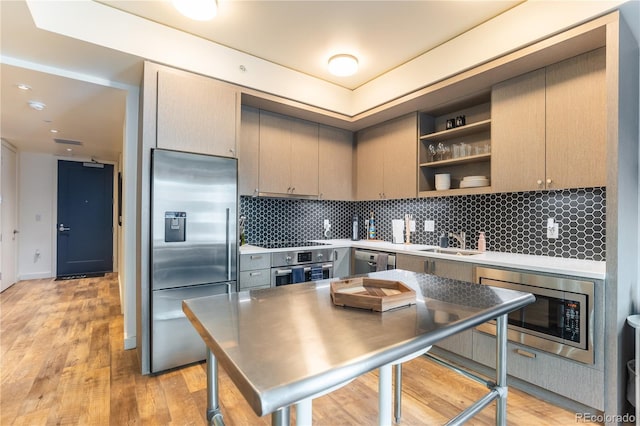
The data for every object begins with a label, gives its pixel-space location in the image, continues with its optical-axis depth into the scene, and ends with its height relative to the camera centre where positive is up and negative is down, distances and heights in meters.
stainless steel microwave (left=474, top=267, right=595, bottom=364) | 1.93 -0.68
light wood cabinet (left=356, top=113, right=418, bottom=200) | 3.42 +0.66
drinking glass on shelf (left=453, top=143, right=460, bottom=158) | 3.14 +0.66
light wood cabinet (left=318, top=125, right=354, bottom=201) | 3.89 +0.66
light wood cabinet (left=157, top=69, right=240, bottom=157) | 2.50 +0.86
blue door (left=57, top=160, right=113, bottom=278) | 6.08 -0.14
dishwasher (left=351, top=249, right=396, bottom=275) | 3.16 -0.52
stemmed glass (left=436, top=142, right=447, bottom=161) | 3.31 +0.71
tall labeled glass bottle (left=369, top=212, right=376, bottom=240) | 4.15 -0.24
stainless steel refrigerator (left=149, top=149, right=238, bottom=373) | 2.44 -0.25
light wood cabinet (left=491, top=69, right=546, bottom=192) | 2.38 +0.68
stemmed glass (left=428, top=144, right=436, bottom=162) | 3.43 +0.70
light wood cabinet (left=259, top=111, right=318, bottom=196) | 3.44 +0.69
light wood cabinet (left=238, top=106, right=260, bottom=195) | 3.29 +0.68
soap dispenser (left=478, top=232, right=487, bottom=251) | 2.94 -0.28
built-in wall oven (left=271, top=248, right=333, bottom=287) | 3.07 -0.56
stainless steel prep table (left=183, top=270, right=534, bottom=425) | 0.65 -0.36
